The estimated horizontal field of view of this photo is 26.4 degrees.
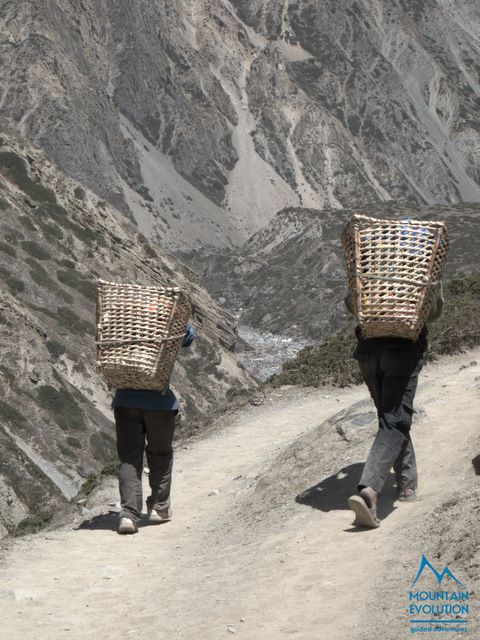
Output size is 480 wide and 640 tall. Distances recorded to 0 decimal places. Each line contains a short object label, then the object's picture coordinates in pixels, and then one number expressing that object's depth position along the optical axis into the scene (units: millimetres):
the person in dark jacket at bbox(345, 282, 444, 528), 8023
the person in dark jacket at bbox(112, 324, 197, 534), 9359
